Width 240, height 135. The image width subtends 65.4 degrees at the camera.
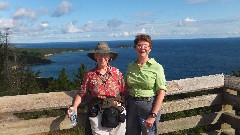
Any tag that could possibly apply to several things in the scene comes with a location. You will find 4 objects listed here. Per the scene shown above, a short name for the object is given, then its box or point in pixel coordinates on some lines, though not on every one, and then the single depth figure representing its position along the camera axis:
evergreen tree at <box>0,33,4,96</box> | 26.19
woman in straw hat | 2.26
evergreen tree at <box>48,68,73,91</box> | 27.95
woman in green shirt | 2.29
